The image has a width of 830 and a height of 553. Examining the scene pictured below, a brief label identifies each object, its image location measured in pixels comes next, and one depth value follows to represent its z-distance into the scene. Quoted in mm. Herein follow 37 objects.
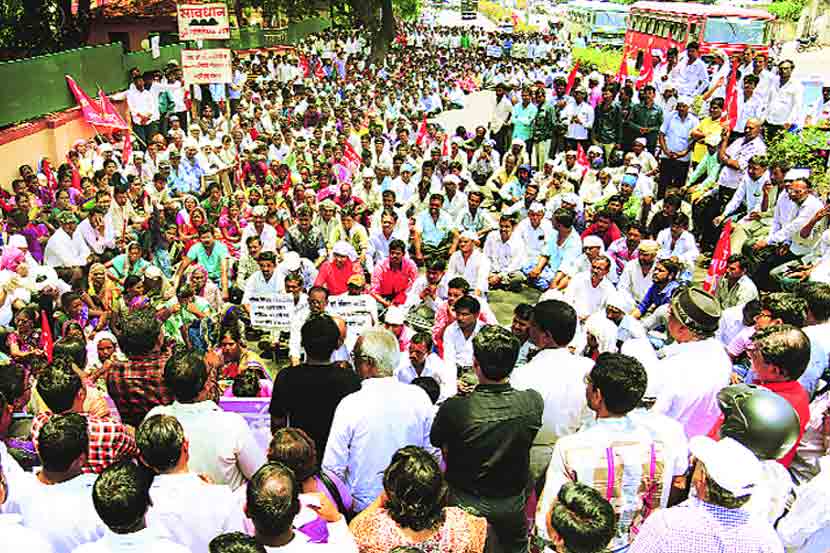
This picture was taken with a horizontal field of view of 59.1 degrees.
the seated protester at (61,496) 2670
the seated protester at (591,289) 6371
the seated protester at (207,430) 3078
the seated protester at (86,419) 3010
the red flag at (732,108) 9831
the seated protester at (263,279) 6871
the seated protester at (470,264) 7094
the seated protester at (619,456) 2662
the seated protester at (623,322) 5527
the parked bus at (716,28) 18828
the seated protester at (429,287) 6301
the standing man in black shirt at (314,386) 3414
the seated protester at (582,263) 6652
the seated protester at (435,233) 8703
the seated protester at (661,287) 6121
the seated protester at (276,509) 2342
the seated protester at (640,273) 6414
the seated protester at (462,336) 4844
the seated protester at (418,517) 2381
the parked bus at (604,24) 31359
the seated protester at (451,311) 5598
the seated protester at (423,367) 4582
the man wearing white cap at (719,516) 2277
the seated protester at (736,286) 5571
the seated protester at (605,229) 7582
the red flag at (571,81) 12769
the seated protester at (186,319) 6066
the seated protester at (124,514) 2350
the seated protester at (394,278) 7016
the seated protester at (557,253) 7656
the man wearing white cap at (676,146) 10102
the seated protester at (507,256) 8398
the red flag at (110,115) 11898
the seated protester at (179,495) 2664
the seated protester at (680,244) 7051
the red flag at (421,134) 13455
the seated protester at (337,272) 7090
